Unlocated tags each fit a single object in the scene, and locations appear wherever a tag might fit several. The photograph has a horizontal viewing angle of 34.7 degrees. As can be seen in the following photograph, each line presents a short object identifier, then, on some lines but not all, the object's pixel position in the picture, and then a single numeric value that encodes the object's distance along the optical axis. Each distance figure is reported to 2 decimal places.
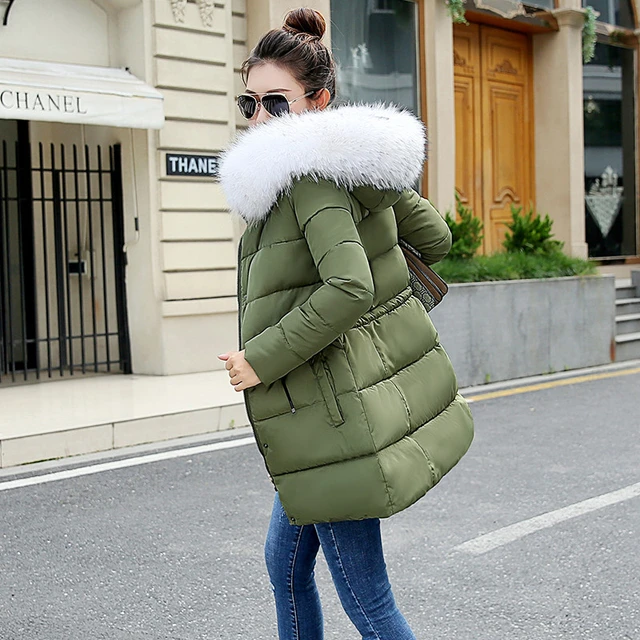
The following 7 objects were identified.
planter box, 9.65
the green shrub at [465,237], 10.37
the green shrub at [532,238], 11.39
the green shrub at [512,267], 10.08
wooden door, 14.41
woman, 2.31
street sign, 10.10
